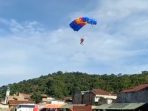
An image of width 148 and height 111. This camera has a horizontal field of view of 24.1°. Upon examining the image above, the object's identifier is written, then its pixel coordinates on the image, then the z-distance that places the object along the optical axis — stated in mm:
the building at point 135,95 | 57656
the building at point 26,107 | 57622
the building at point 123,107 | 52903
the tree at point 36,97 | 121975
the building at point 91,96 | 93388
